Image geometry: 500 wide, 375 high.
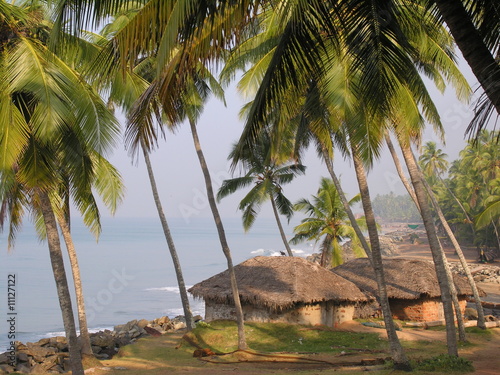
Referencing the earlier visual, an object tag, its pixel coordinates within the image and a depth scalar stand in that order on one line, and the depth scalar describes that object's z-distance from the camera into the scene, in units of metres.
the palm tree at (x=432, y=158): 54.69
